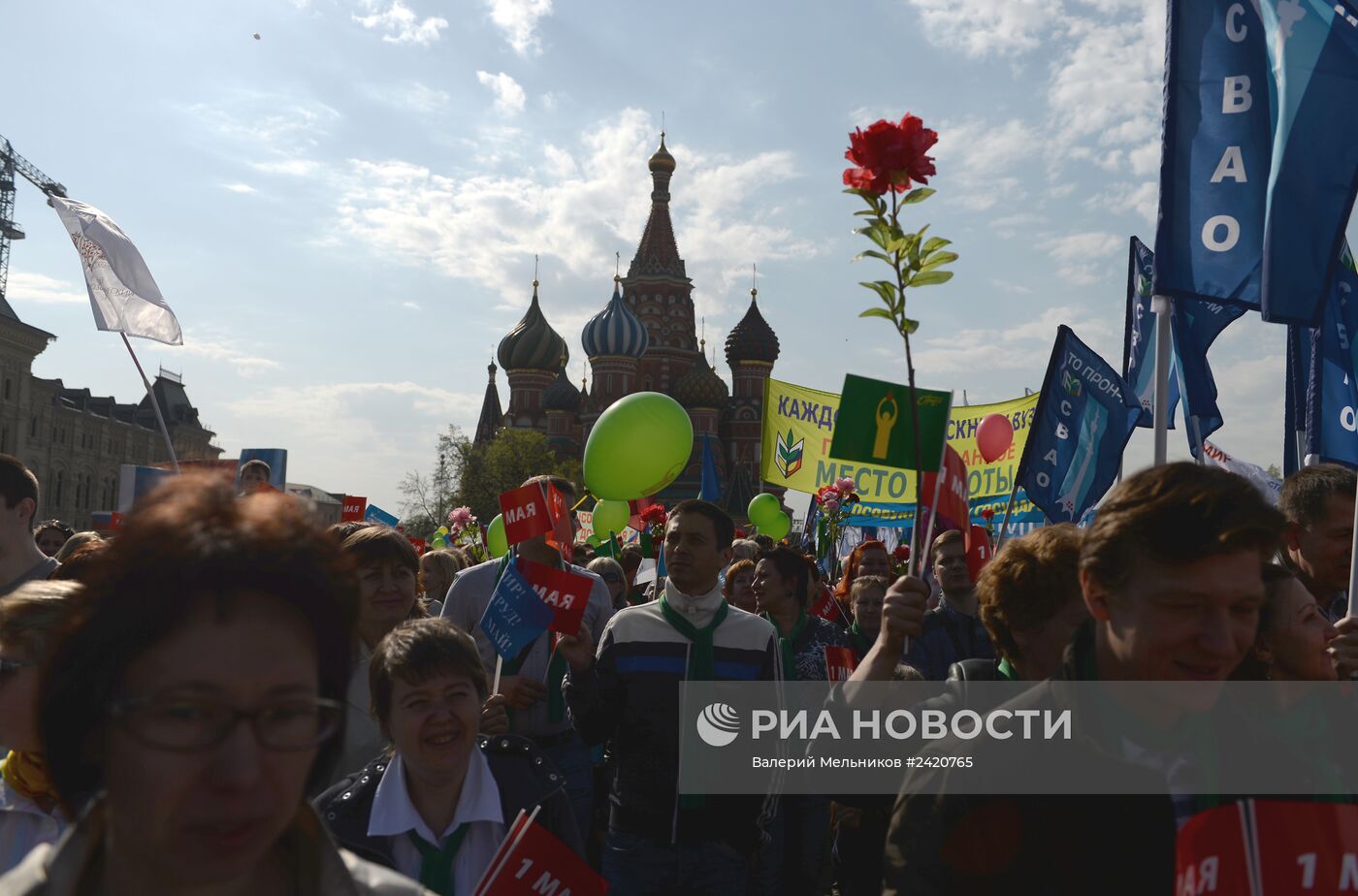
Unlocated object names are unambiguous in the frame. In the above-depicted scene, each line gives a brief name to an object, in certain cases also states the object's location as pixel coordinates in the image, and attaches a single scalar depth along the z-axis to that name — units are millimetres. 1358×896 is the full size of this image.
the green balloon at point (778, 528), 17438
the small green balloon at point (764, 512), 17375
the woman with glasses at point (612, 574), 8466
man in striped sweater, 4242
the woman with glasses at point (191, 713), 1271
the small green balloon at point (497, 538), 13705
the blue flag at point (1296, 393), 7090
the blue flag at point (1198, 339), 6984
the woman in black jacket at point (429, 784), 3000
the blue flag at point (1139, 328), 8547
